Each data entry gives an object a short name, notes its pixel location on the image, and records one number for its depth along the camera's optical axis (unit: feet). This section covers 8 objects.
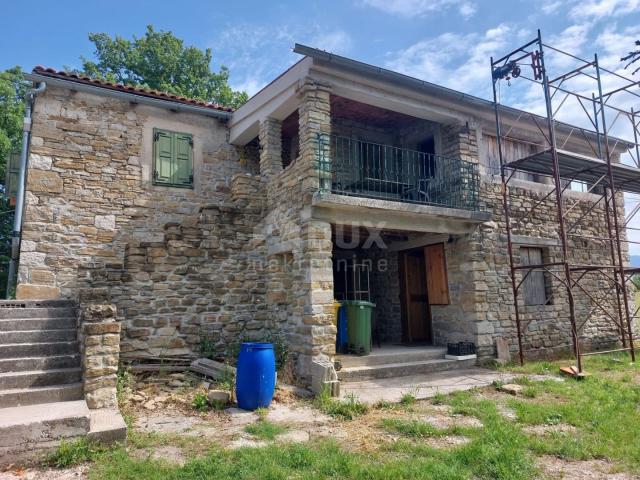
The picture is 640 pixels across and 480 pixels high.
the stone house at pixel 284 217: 22.72
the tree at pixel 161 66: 54.39
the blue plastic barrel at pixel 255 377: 17.19
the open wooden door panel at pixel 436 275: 28.66
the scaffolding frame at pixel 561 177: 25.75
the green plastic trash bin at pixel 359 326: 24.34
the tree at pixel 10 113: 44.34
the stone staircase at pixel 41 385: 12.00
